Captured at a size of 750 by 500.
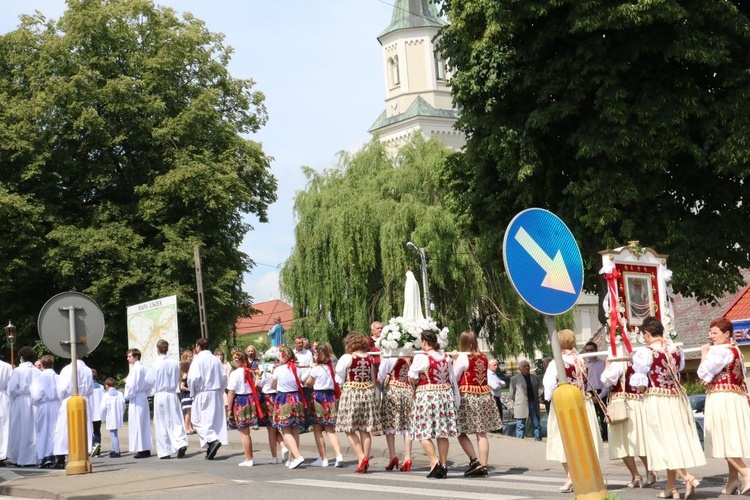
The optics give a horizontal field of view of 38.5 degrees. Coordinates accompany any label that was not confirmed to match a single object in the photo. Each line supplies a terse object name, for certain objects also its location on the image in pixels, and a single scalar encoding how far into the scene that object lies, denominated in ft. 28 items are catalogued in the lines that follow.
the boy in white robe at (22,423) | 58.80
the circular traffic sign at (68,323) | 44.29
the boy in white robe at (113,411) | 65.21
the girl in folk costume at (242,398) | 53.52
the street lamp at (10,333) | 124.67
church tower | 277.03
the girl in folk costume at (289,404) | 49.08
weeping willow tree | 126.72
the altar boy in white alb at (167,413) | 59.98
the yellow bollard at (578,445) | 24.79
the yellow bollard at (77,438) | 44.57
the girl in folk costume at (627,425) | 36.19
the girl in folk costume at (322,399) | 49.78
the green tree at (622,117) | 68.90
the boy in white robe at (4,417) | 58.85
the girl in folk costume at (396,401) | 46.39
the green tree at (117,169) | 125.80
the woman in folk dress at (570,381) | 37.24
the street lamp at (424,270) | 120.42
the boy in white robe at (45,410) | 58.70
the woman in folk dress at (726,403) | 33.96
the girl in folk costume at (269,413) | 52.34
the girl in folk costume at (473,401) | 42.93
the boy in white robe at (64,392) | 56.85
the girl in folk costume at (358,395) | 45.70
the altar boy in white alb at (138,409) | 62.03
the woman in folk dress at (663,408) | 33.99
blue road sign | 24.20
